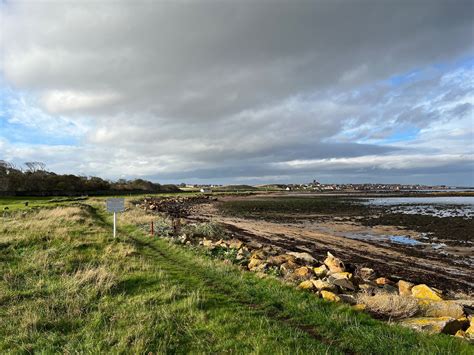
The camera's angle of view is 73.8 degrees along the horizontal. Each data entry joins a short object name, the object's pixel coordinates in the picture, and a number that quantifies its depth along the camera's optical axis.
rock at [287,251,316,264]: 14.00
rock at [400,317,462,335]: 6.00
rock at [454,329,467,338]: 5.89
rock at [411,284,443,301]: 8.60
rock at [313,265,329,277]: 11.01
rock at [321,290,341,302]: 7.79
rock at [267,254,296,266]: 12.43
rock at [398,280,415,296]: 9.65
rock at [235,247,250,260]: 12.94
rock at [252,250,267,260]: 13.13
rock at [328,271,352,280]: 9.90
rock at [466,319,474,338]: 5.91
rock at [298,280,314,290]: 8.67
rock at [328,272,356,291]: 9.40
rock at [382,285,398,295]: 9.52
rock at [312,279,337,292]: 8.56
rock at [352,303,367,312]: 7.14
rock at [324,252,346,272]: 11.84
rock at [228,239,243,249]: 15.71
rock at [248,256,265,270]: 11.48
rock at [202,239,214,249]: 15.25
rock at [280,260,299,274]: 10.77
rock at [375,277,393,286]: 11.06
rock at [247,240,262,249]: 17.40
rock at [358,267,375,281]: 11.81
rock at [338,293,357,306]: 7.83
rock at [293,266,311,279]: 10.23
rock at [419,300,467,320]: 6.94
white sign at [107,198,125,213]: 16.36
